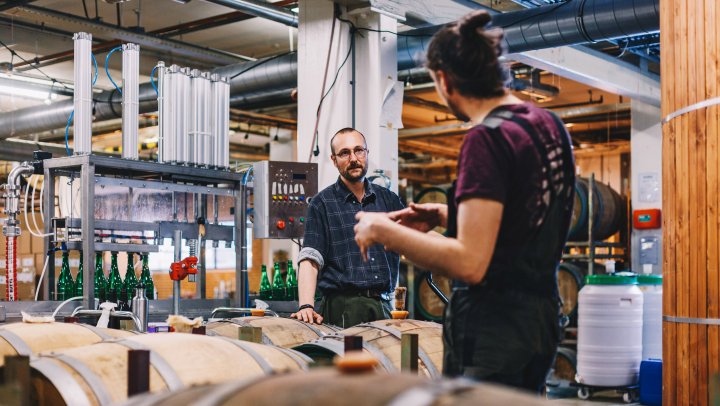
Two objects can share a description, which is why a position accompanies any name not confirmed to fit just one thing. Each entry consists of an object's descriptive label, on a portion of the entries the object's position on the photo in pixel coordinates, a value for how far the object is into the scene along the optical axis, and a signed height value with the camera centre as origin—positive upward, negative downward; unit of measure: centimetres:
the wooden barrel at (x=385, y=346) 333 -48
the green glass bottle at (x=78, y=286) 648 -49
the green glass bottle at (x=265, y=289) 762 -61
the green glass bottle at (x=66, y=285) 650 -48
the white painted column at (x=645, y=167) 1109 +59
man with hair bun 202 -2
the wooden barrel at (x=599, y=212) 1104 +4
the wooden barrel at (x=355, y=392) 131 -25
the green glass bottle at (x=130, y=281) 605 -43
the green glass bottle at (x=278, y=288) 718 -55
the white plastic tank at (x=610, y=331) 886 -111
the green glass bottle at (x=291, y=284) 722 -53
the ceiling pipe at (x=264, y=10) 841 +191
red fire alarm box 1095 -4
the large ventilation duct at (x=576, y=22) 732 +156
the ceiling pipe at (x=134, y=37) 891 +183
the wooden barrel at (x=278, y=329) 398 -50
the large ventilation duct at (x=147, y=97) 968 +137
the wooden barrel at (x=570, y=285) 1059 -80
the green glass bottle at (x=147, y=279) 587 -40
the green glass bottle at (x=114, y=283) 596 -45
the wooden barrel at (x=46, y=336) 289 -39
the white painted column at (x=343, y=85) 724 +103
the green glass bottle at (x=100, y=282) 602 -45
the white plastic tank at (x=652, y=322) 913 -104
